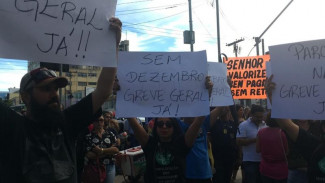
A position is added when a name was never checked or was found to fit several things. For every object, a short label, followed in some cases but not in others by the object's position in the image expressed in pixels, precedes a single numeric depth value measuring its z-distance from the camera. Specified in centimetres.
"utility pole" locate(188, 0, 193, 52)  1557
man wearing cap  167
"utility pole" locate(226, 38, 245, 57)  2688
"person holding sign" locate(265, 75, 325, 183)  269
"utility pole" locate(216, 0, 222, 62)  1560
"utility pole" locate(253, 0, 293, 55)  939
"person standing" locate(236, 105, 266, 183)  507
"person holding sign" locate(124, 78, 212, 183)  281
